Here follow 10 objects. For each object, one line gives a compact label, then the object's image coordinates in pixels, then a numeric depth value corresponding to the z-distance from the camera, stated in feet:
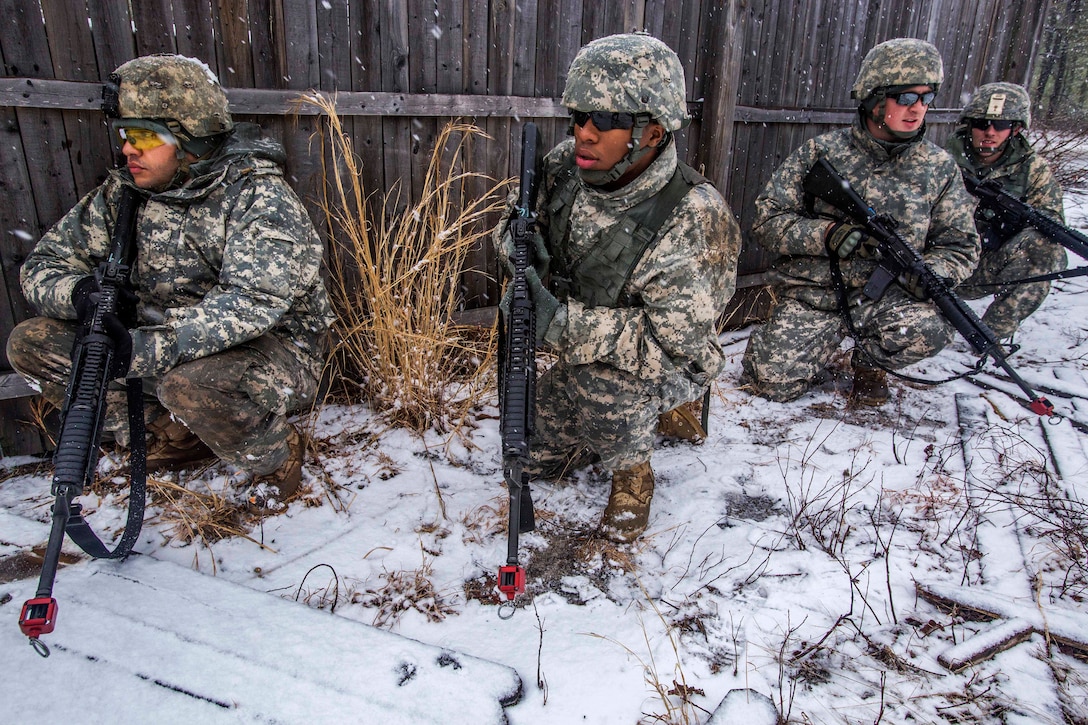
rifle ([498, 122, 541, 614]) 6.00
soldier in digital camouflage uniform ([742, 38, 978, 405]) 11.28
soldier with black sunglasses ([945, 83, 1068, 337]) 13.74
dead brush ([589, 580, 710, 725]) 5.41
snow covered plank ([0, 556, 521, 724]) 5.23
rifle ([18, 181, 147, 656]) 5.36
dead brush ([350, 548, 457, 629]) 6.59
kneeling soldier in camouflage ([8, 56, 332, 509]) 7.25
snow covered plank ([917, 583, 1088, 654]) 6.40
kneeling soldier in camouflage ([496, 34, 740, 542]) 7.15
